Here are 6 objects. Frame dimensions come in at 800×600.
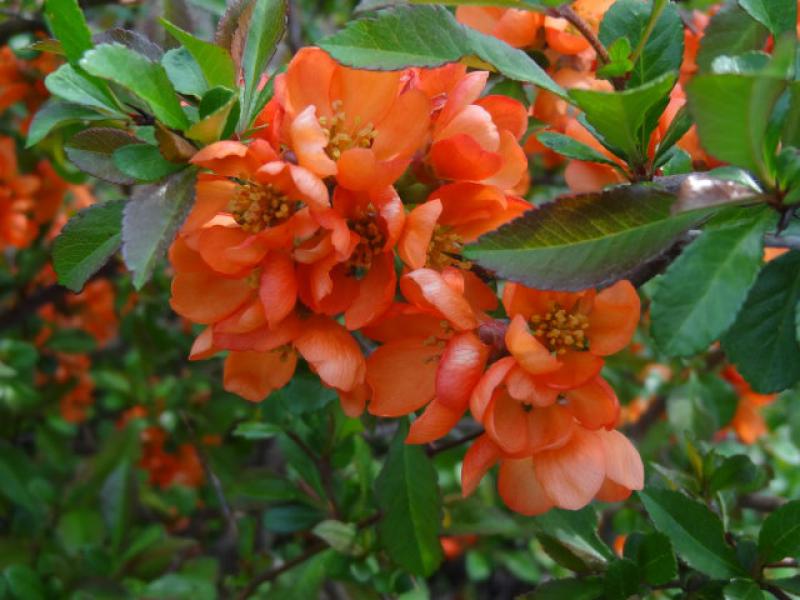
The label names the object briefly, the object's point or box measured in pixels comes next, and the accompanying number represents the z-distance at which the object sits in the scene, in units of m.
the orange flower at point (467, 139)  0.29
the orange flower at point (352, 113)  0.28
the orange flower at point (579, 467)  0.29
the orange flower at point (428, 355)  0.28
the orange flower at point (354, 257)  0.28
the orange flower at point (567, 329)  0.28
